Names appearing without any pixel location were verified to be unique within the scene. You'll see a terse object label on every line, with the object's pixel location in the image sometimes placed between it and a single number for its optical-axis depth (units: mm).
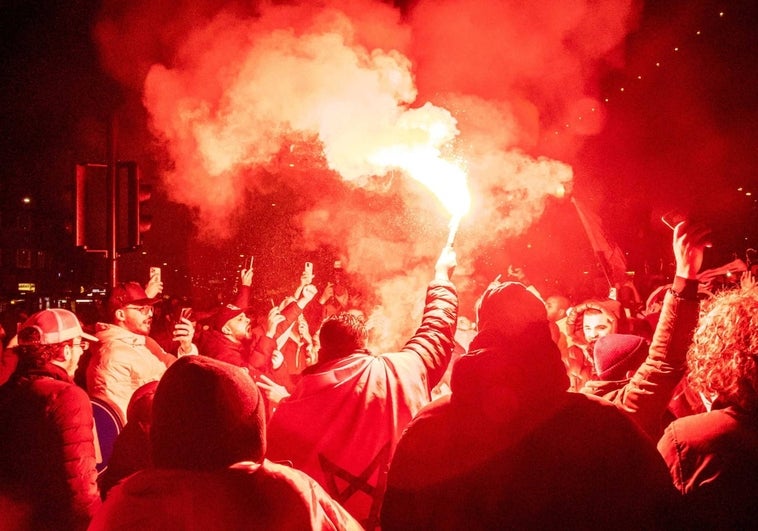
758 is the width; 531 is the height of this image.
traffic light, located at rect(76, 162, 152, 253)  6777
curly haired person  1917
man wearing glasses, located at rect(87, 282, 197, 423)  5281
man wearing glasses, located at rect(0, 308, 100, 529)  3283
